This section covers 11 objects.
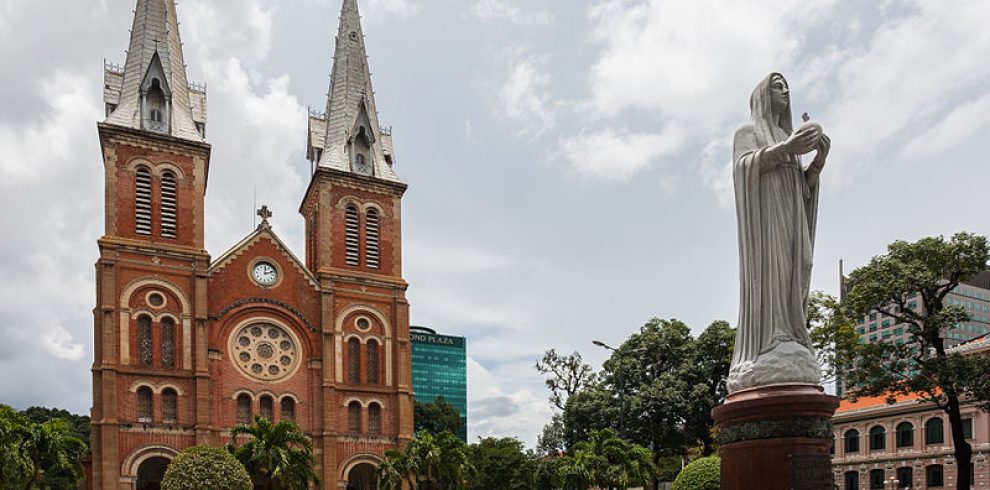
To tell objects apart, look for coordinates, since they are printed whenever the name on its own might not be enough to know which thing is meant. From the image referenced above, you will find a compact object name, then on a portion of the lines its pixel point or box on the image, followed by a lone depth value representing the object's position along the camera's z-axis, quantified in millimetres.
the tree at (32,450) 27047
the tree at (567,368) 50656
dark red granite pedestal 8742
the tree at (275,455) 34469
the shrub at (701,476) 23984
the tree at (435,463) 37094
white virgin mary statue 9625
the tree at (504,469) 46719
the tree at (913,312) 27797
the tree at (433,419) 71500
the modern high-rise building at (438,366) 134500
